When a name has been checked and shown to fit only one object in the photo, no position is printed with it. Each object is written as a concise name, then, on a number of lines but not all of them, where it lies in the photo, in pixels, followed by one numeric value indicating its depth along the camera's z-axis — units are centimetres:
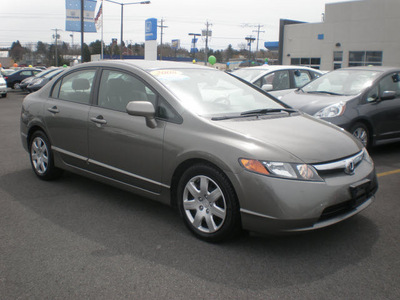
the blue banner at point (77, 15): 3328
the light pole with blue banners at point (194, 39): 7602
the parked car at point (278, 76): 969
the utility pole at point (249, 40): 8204
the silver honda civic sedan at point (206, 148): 326
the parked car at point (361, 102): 681
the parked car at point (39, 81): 2128
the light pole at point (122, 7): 3595
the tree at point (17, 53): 11601
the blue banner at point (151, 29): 3544
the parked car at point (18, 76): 2927
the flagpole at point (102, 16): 2978
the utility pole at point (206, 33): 7646
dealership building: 3453
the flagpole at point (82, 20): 2761
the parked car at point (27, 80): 2370
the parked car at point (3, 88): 2238
